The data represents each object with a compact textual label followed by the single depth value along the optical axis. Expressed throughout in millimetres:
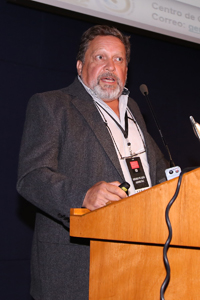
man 1195
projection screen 2502
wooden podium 731
